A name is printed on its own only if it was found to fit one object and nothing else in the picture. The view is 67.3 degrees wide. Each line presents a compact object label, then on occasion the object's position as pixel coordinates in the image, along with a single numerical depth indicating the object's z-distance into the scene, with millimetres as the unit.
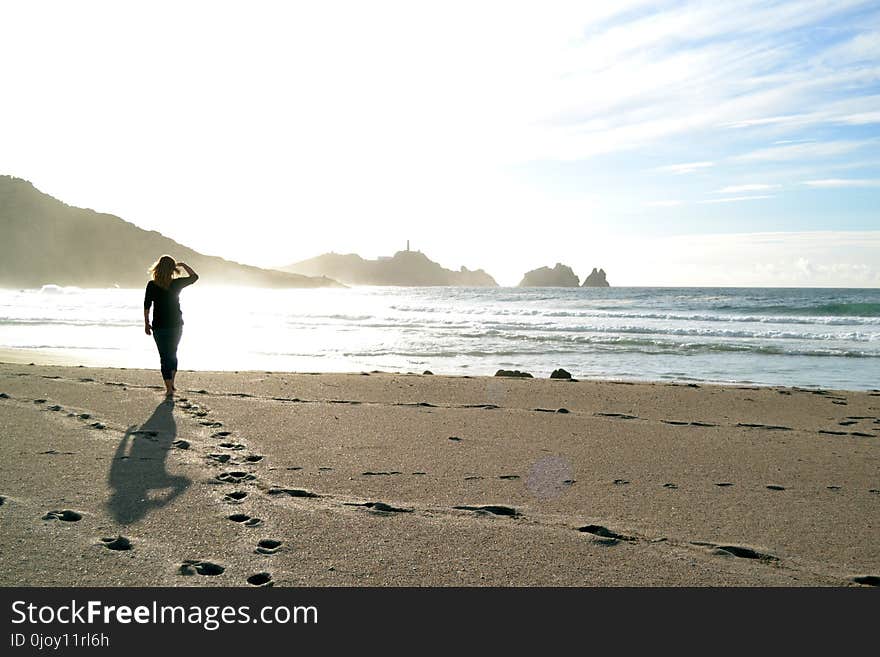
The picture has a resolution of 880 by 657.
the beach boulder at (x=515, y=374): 11312
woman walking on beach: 7777
